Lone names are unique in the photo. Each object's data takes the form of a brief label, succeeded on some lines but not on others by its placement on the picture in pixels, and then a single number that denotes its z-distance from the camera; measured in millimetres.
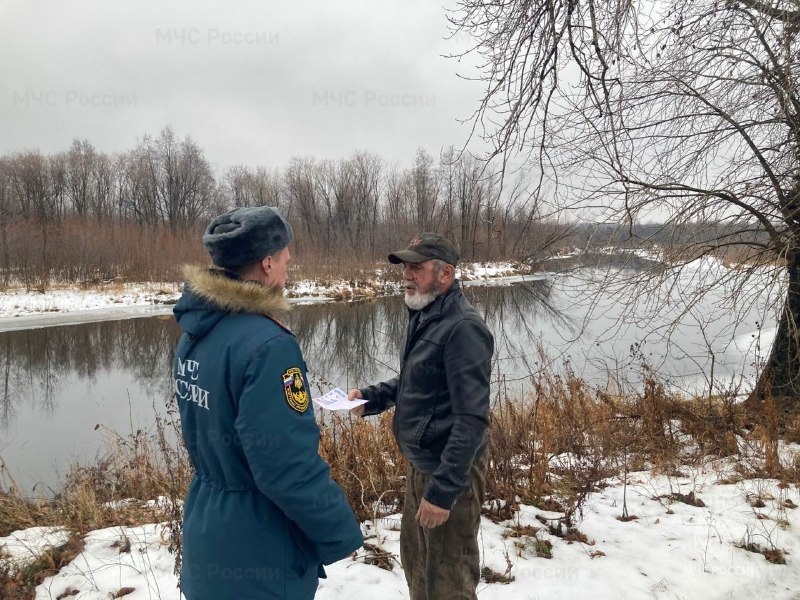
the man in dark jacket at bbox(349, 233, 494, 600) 2020
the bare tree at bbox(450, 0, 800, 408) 4777
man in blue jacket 1387
